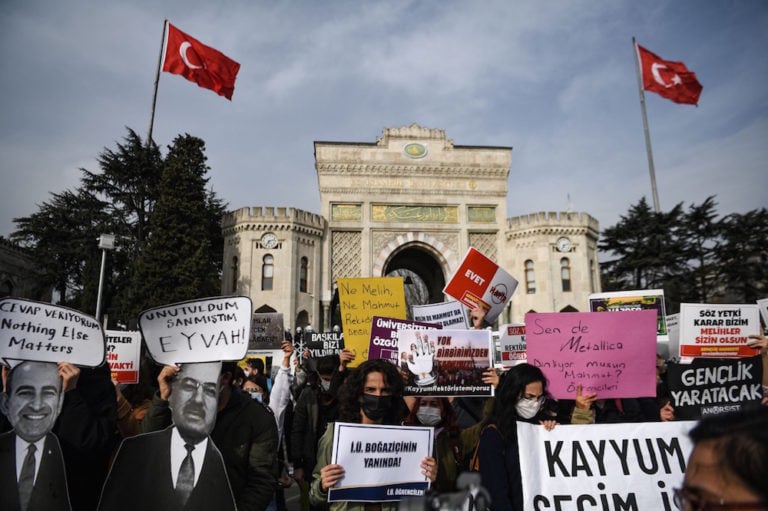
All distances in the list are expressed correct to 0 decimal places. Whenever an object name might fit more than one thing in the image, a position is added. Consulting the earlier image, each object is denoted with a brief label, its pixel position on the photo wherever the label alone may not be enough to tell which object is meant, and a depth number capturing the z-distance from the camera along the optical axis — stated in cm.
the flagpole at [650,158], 3341
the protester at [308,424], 534
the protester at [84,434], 295
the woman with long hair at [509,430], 309
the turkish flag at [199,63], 2186
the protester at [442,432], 337
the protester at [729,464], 123
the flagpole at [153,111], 2883
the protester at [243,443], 292
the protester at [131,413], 395
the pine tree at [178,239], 2683
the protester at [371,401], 317
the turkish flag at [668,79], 3033
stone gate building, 2894
